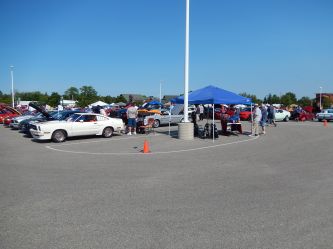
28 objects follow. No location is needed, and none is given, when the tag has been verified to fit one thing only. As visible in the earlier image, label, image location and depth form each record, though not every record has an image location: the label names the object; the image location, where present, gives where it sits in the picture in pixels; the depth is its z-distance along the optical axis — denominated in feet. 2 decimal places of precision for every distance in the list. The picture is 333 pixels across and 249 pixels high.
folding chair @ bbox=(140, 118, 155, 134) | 63.24
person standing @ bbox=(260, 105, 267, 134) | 62.97
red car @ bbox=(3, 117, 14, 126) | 84.84
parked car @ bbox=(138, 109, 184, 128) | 78.18
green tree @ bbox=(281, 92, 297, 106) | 314.24
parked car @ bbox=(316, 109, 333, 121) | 105.40
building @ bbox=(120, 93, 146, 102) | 414.82
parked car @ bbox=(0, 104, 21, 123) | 91.81
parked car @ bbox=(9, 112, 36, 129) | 73.98
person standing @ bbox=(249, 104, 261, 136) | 59.31
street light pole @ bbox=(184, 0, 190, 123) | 55.62
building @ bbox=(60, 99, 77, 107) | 255.66
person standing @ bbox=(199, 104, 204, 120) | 100.32
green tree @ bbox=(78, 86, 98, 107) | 409.86
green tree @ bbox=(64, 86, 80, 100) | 419.95
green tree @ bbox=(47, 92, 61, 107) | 242.29
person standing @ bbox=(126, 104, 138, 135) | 60.03
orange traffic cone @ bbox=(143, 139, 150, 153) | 39.40
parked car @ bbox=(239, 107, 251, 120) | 103.23
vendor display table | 63.26
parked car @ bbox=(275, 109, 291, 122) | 105.09
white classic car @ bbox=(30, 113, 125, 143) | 50.67
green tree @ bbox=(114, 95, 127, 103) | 345.51
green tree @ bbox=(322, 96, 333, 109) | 271.90
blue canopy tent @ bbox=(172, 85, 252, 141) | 52.80
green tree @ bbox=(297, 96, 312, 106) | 288.34
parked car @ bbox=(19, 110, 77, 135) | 64.28
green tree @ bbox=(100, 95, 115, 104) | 357.90
